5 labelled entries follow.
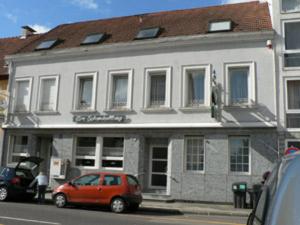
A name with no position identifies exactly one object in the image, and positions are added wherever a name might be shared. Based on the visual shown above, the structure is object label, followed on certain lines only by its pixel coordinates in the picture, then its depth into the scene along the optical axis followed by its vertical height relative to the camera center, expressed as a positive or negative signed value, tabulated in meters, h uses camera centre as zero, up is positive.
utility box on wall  19.73 +0.36
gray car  1.96 -0.08
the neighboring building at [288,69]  16.44 +5.03
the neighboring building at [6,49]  22.39 +8.68
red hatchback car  13.62 -0.56
